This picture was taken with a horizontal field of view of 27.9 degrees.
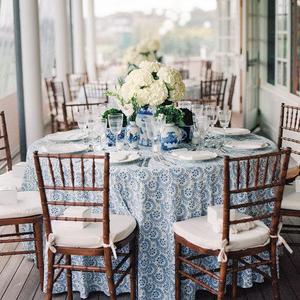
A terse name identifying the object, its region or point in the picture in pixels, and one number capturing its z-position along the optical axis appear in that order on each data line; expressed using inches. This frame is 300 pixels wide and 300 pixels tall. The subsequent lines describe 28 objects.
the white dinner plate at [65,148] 149.3
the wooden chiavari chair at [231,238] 118.7
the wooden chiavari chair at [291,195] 144.3
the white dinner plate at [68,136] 163.2
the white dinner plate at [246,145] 150.4
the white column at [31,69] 254.8
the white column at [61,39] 381.7
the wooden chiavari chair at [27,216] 138.3
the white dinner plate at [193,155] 136.3
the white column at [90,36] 505.0
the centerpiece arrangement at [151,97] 147.1
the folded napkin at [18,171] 170.4
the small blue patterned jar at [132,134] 152.9
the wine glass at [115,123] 148.0
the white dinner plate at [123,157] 136.4
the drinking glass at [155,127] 146.8
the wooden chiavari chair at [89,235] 120.0
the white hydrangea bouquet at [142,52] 330.0
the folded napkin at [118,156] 137.4
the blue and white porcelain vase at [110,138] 155.0
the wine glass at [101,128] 153.8
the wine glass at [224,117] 157.1
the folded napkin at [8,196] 142.3
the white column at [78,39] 457.1
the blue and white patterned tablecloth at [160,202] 132.0
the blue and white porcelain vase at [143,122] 153.3
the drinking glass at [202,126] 153.2
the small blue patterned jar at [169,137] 148.9
